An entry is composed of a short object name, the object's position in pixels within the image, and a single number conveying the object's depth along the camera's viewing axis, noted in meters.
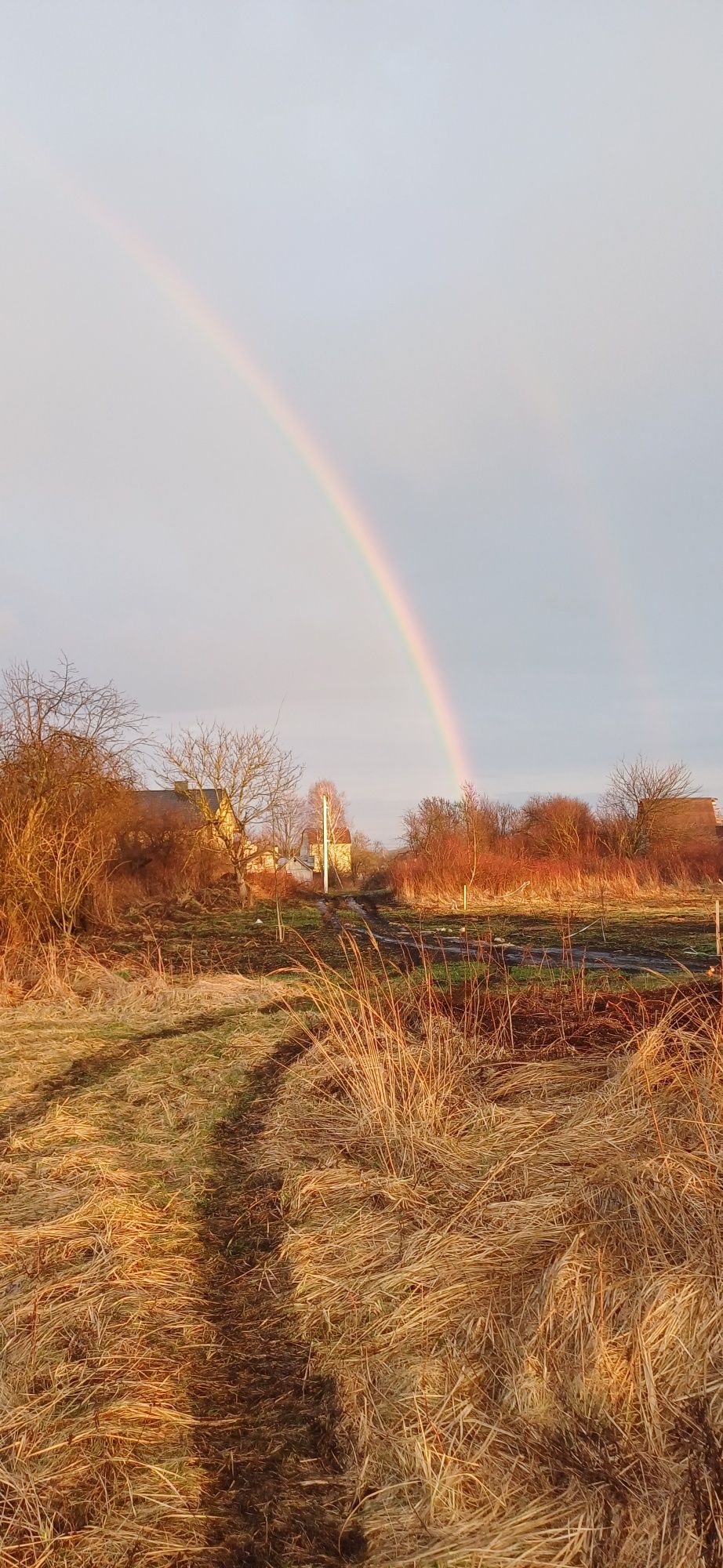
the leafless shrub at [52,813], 13.05
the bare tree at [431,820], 38.34
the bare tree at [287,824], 31.28
